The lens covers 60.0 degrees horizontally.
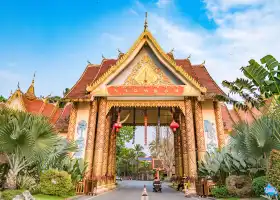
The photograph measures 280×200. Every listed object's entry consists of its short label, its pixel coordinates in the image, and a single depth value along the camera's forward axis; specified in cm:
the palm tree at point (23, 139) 795
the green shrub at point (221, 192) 1017
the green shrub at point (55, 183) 950
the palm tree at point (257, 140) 818
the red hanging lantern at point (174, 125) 1487
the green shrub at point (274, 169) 709
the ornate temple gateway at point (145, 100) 1448
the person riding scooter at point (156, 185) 1491
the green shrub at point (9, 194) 715
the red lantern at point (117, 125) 1507
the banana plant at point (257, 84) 1057
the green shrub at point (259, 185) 823
